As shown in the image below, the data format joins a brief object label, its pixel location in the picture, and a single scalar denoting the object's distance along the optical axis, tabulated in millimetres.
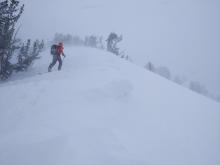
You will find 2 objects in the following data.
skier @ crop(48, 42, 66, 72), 15848
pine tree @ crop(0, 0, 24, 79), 16875
